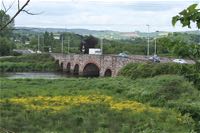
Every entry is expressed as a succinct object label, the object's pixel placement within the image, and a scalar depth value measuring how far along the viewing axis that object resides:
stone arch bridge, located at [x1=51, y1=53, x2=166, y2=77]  57.13
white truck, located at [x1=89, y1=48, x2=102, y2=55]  88.25
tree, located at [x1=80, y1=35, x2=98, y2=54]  100.34
